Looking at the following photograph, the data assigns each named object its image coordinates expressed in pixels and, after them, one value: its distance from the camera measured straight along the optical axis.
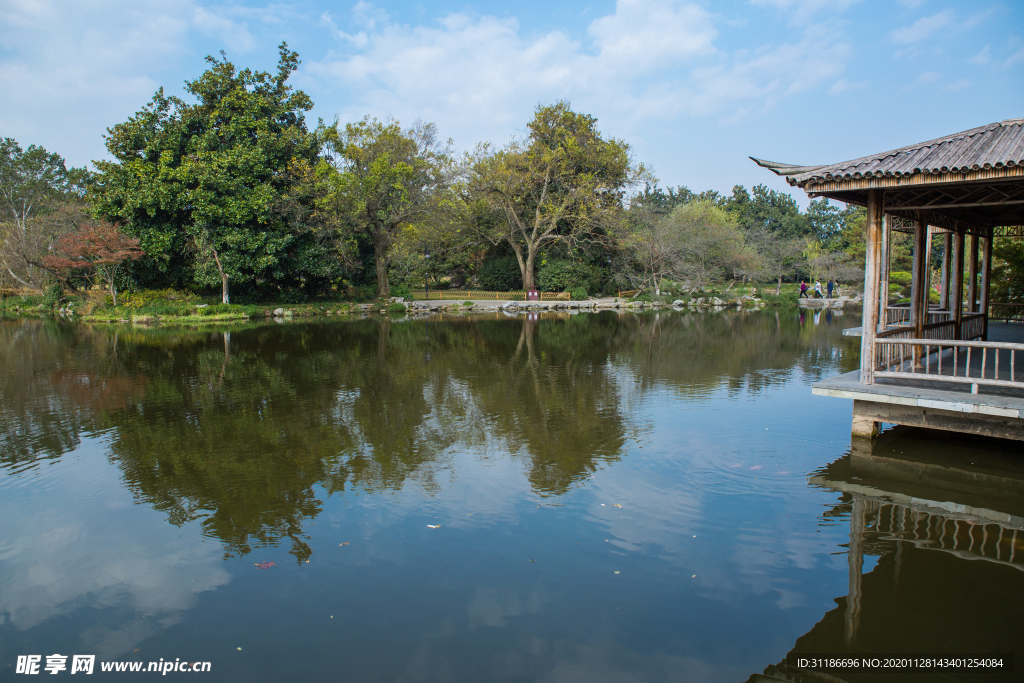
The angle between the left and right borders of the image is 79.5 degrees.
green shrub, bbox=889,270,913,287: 32.12
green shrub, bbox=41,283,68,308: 29.42
